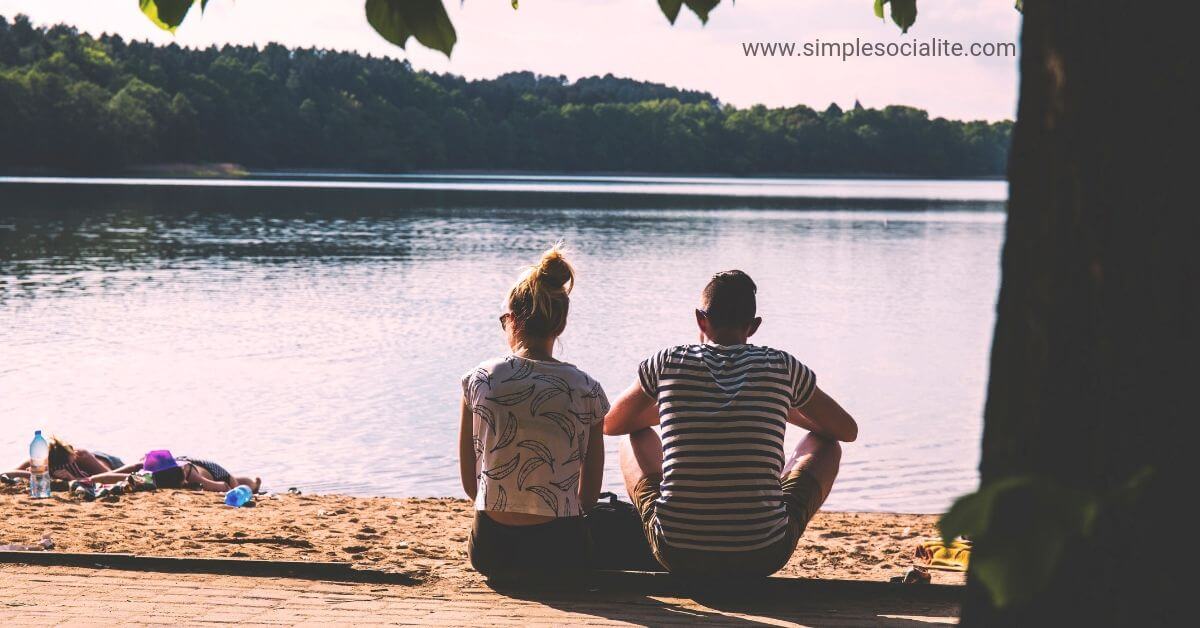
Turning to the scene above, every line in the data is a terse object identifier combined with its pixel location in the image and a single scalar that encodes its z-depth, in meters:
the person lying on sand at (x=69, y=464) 7.62
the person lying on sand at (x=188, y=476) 7.63
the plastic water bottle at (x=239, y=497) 7.22
